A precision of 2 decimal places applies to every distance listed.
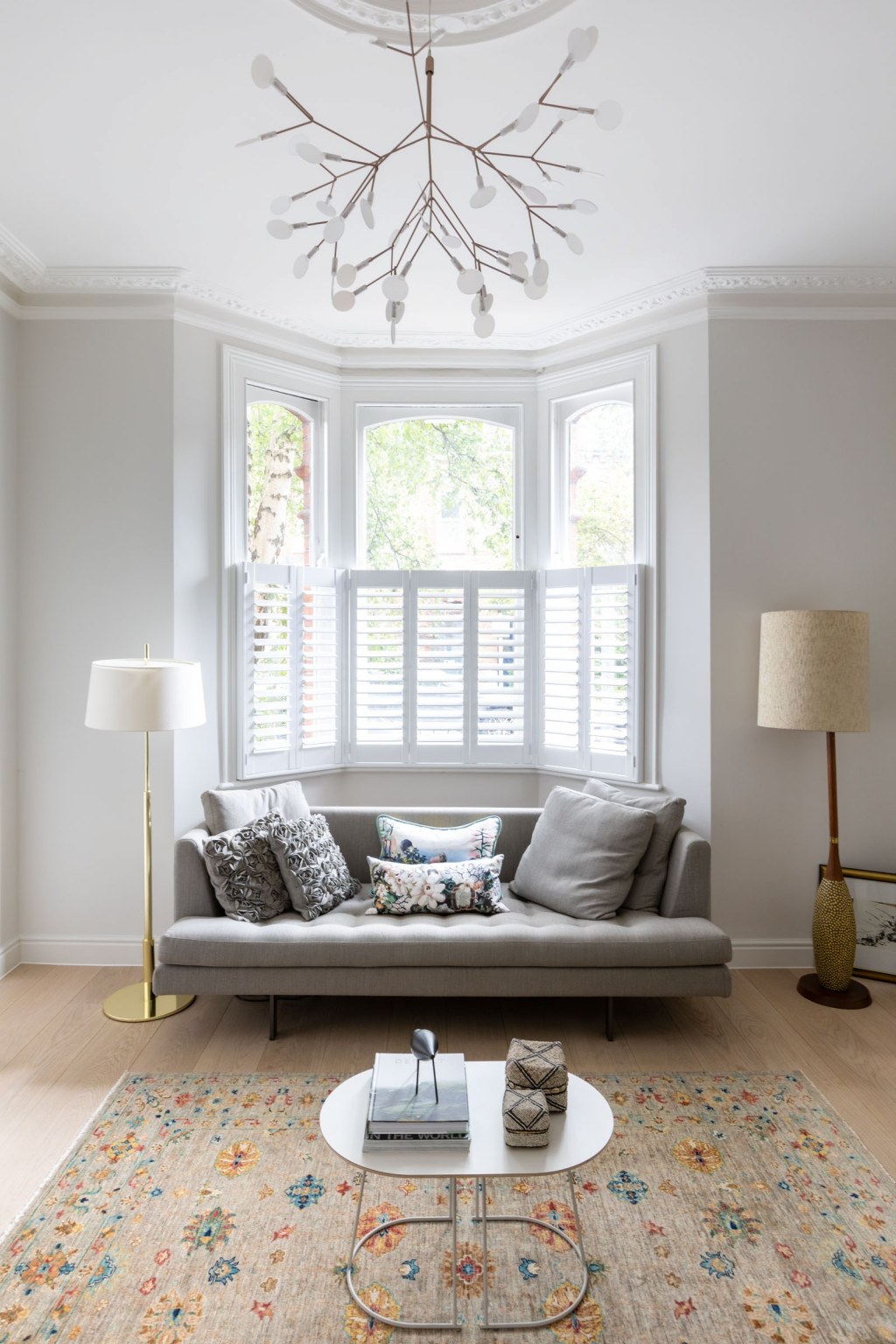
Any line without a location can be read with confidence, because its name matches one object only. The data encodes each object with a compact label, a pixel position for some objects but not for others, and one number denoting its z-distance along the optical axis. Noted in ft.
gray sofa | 10.21
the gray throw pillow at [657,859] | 11.40
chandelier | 5.62
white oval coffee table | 6.07
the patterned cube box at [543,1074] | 6.75
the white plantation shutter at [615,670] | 13.39
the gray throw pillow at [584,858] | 11.12
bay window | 13.71
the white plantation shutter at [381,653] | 14.75
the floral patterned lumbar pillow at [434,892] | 11.27
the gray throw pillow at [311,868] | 11.11
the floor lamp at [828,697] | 11.39
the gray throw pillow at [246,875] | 10.84
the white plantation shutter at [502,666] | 14.71
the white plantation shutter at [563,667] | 14.14
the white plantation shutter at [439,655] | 14.71
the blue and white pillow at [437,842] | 11.88
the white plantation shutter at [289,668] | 13.57
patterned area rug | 6.24
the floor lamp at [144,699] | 10.52
